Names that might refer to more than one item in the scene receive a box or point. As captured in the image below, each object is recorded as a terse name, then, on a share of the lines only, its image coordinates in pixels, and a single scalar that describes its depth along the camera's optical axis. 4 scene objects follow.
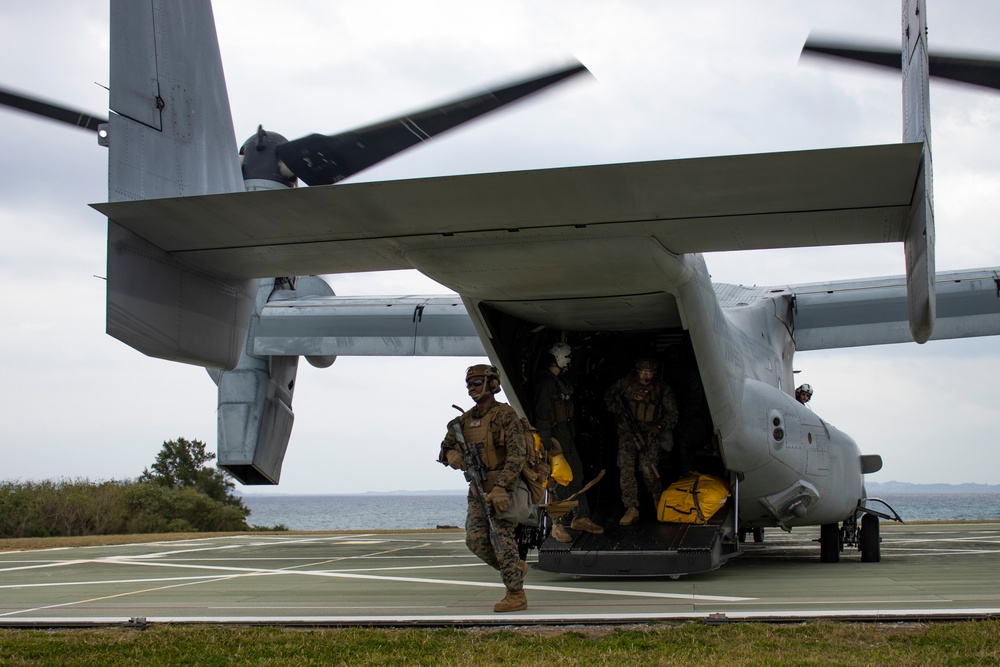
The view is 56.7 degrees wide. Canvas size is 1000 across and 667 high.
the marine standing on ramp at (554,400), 8.22
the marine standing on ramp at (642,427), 8.05
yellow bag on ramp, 7.75
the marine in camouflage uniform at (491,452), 5.77
